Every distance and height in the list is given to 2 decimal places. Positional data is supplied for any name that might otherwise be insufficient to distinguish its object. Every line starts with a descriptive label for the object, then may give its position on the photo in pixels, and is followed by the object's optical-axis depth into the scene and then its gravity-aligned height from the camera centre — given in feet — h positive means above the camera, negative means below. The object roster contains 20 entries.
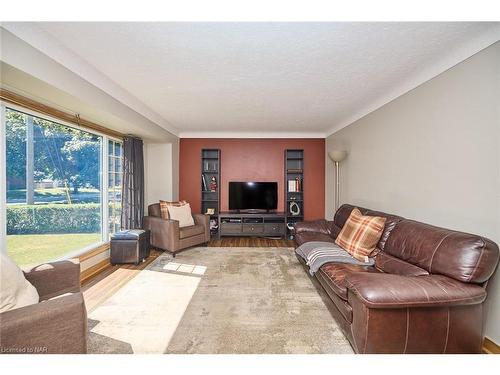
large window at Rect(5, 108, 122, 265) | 7.50 -0.12
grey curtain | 12.67 +0.12
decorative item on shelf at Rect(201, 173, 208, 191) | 17.34 +0.31
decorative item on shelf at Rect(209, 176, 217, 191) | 17.41 +0.12
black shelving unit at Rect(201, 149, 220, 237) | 17.38 +0.39
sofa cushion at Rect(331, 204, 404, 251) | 7.91 -1.37
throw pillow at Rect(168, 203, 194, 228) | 13.56 -1.76
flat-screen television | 16.92 -0.68
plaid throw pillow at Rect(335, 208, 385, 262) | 7.94 -1.85
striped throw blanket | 7.61 -2.47
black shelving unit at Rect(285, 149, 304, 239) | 17.21 +0.08
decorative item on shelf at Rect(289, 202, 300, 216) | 17.33 -1.70
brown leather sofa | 4.54 -2.41
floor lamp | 13.14 +1.55
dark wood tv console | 16.20 -2.90
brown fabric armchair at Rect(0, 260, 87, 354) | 3.48 -2.34
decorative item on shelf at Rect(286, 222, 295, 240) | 16.62 -3.38
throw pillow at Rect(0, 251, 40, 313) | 4.01 -1.94
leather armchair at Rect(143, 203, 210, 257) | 12.41 -2.69
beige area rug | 5.56 -3.93
